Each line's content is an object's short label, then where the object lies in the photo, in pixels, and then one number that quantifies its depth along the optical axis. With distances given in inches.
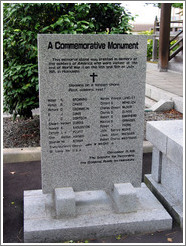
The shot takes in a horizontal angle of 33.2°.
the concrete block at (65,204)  135.1
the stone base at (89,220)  130.5
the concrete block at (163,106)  319.0
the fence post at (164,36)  519.2
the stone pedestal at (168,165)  141.8
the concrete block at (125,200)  139.8
